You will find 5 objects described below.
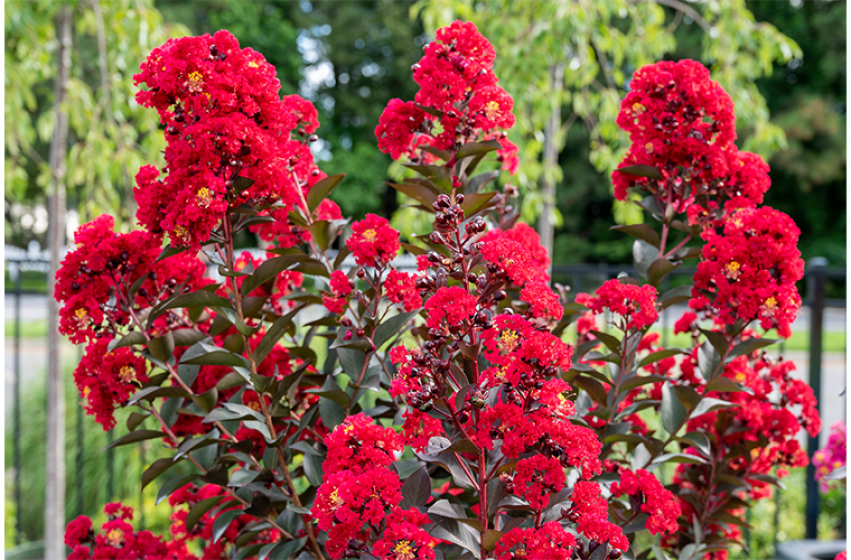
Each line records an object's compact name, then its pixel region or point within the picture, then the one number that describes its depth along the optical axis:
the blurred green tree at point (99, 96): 2.59
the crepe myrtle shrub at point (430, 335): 0.87
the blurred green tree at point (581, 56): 3.22
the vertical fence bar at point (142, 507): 2.71
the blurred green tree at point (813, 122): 13.82
